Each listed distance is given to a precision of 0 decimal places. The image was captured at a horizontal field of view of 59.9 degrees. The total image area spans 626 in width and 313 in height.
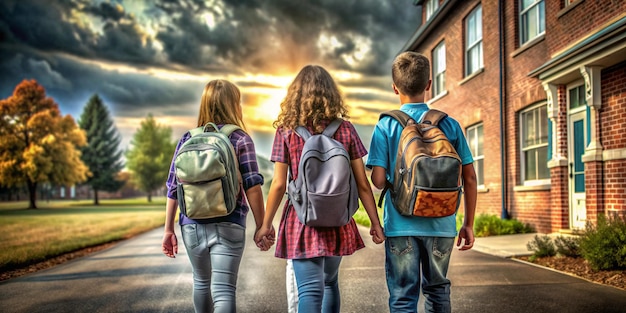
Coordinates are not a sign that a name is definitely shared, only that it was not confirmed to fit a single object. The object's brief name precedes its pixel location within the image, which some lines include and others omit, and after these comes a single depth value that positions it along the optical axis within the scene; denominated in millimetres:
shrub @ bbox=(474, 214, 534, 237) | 12523
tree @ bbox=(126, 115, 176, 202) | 63156
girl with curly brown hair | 2977
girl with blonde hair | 3236
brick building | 9406
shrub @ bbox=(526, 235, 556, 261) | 8367
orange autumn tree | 37000
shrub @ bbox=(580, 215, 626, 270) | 6716
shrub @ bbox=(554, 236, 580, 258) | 8094
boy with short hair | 2947
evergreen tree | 68312
